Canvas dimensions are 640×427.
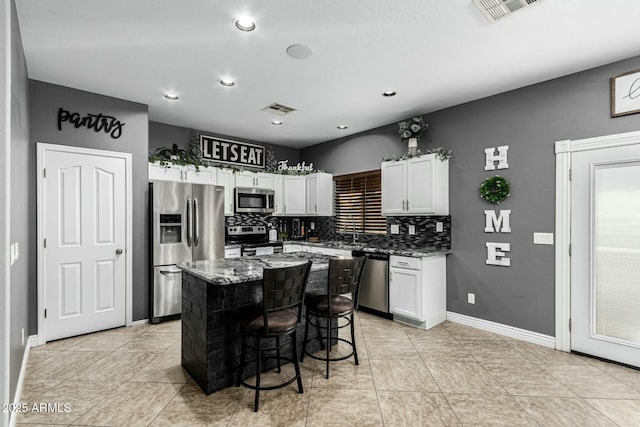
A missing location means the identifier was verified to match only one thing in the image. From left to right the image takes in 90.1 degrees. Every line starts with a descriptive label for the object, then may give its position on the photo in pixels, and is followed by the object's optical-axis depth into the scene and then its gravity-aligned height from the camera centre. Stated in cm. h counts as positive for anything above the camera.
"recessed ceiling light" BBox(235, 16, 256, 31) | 229 +139
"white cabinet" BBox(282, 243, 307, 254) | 547 -60
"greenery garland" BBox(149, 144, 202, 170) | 434 +80
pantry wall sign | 343 +103
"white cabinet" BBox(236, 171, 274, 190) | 526 +56
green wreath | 352 +25
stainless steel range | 504 -45
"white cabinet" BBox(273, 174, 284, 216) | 576 +32
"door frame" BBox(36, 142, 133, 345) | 327 -13
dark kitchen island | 237 -80
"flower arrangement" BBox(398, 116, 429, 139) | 426 +114
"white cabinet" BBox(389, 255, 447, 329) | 375 -95
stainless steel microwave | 525 +21
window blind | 506 +15
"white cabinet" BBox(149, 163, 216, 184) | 429 +56
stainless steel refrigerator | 397 -28
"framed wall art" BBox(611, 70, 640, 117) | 275 +103
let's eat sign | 521 +106
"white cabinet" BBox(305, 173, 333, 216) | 564 +33
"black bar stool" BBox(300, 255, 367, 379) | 260 -75
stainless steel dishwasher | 415 -98
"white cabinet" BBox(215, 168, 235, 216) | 502 +43
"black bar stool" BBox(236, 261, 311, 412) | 214 -75
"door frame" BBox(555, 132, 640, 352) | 312 -30
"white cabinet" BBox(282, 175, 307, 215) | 580 +28
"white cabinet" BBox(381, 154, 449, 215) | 398 +34
